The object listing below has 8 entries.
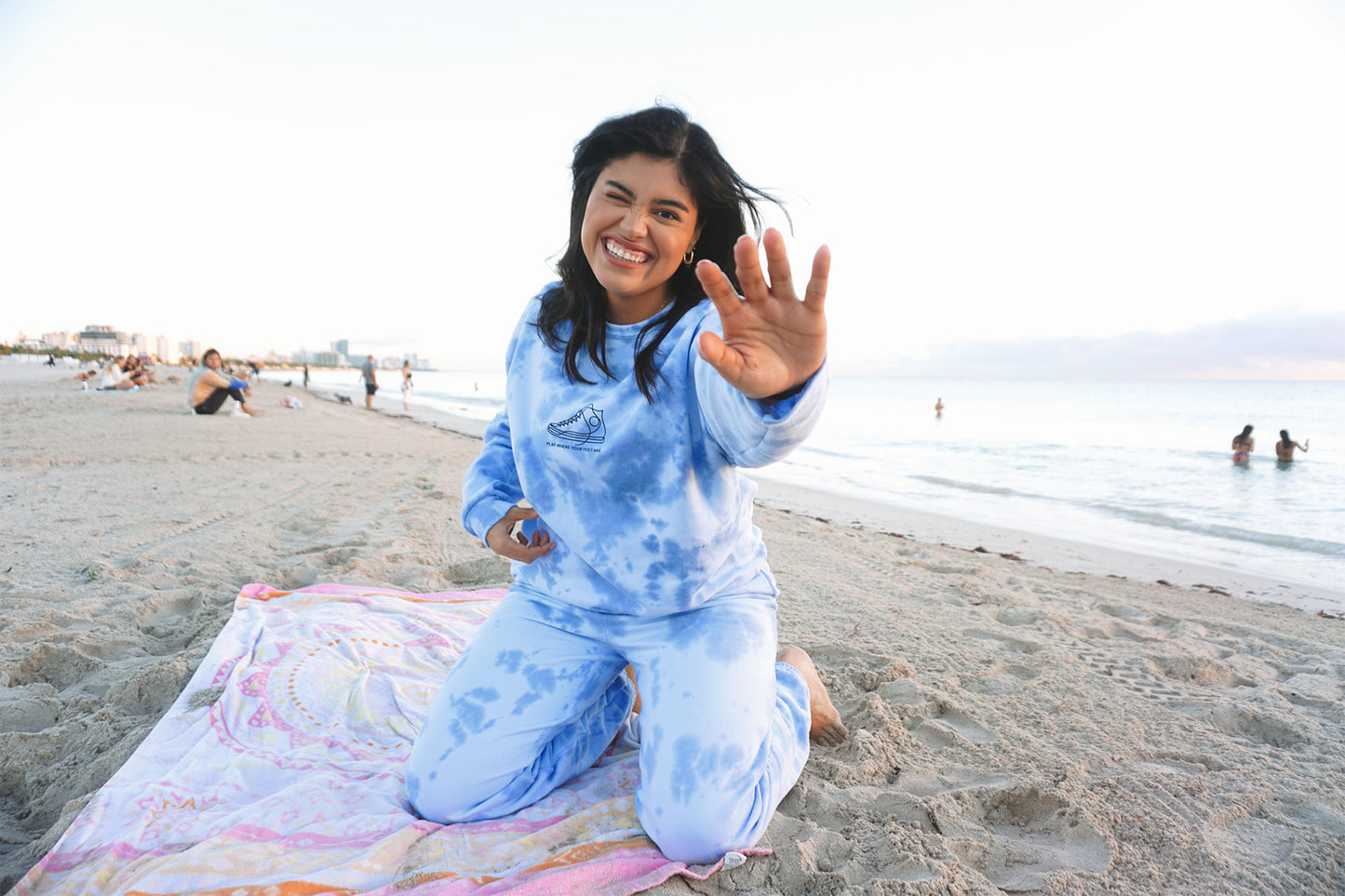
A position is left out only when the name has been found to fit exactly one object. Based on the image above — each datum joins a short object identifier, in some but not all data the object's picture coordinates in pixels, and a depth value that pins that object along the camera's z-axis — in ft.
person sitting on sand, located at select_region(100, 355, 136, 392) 59.11
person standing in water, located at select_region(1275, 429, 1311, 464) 43.16
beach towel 4.95
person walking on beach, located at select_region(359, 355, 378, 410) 70.22
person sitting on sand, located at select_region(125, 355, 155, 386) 64.59
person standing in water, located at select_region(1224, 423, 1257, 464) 43.39
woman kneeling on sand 5.65
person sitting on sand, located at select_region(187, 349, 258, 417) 39.22
